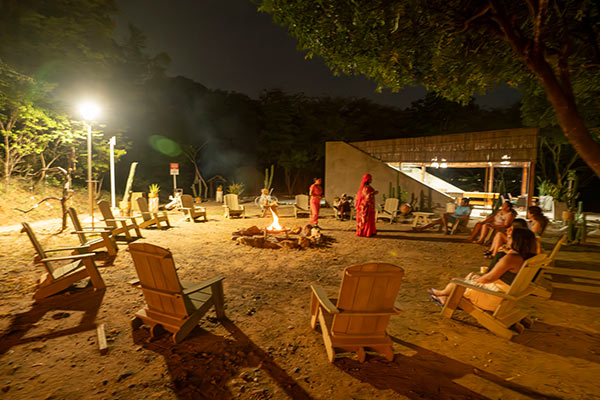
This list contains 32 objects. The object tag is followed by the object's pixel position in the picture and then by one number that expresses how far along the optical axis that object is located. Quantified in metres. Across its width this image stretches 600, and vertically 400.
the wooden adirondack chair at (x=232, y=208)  11.39
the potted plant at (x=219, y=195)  18.69
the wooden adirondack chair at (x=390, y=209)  10.57
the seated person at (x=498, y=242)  5.41
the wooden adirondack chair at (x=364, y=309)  2.50
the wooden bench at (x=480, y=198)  14.12
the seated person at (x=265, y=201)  12.09
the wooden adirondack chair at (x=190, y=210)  10.52
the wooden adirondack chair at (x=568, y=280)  4.36
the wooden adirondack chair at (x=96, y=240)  5.32
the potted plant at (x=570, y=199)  9.49
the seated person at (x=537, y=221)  5.88
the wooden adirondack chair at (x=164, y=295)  2.82
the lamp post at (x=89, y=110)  7.68
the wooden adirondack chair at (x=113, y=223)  6.73
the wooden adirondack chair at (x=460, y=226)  8.92
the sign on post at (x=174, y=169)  15.39
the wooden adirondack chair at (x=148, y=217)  8.72
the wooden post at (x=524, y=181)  13.62
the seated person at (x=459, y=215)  8.91
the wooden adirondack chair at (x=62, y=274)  3.93
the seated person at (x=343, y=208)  11.50
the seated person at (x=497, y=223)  6.78
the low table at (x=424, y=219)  9.69
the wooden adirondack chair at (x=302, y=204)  12.22
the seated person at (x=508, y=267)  3.26
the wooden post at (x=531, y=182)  10.23
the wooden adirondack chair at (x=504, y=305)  3.00
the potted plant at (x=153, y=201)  14.20
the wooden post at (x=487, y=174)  16.11
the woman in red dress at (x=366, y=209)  8.22
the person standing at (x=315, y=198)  9.56
